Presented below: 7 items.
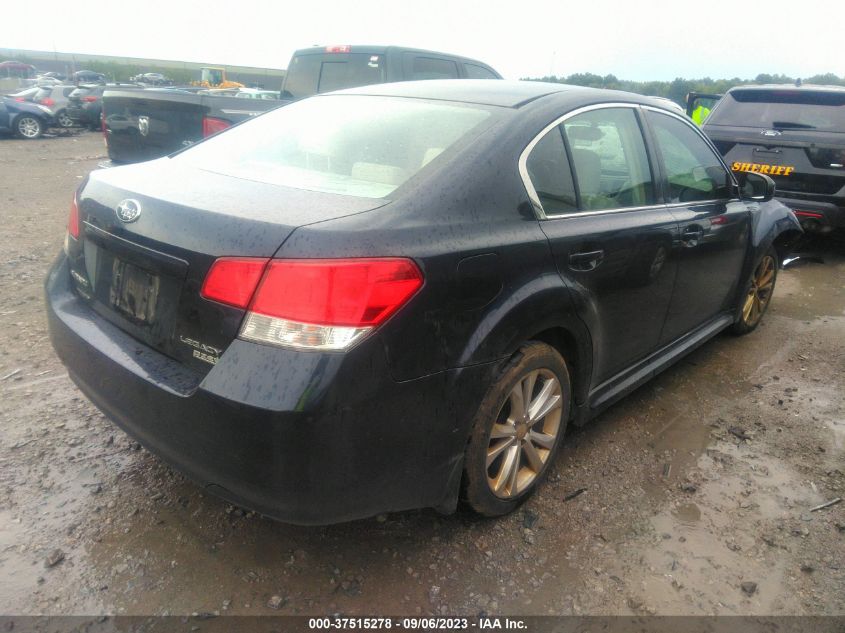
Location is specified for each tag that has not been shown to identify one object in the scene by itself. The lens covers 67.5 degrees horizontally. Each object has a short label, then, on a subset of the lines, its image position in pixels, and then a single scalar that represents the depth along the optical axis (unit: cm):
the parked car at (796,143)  612
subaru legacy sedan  175
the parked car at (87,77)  3172
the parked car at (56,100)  1791
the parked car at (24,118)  1642
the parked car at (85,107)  1850
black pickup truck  662
